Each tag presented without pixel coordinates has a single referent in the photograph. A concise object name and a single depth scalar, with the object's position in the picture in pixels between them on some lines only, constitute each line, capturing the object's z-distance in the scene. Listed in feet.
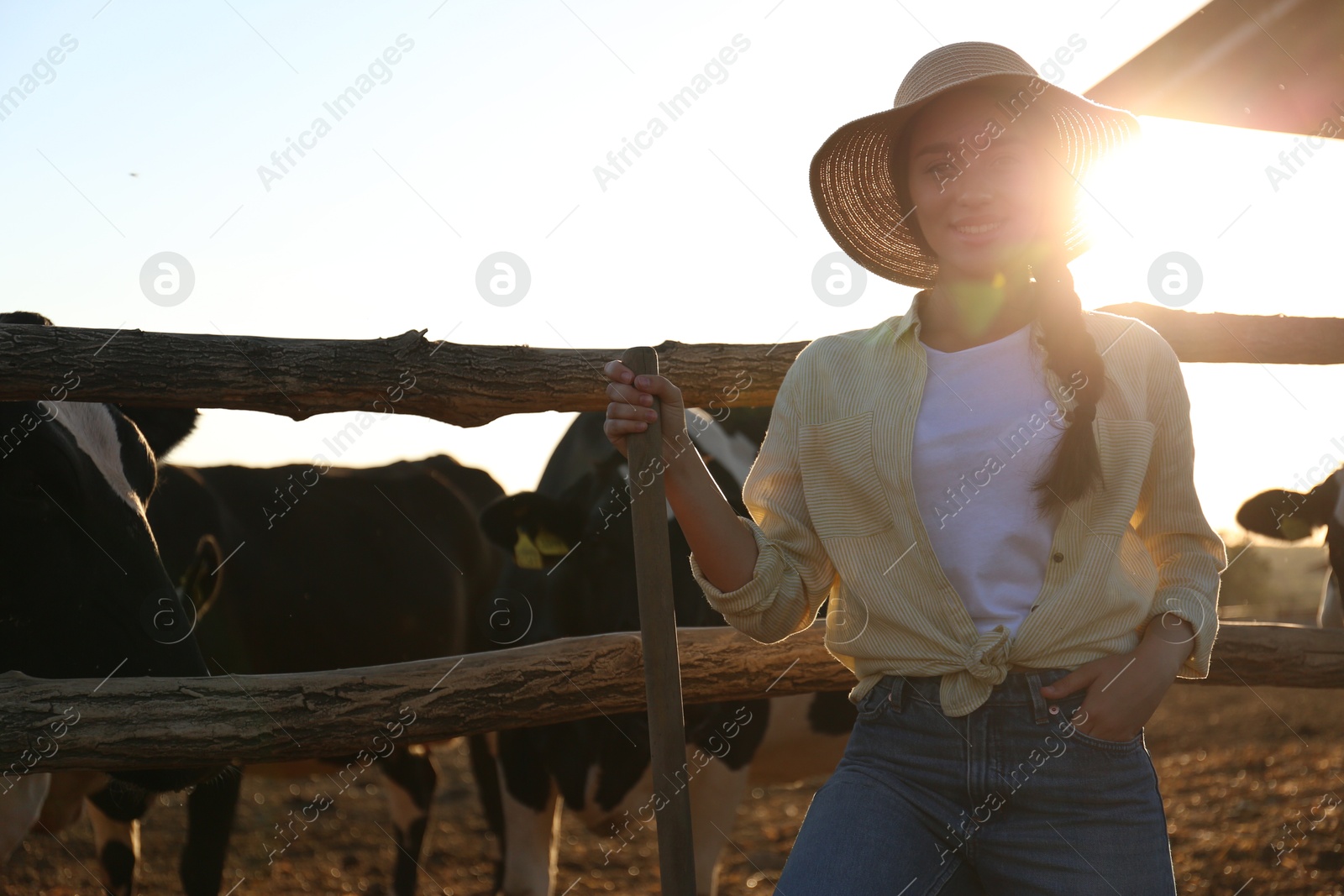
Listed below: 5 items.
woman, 4.68
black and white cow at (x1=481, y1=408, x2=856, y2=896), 11.66
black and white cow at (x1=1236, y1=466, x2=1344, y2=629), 13.84
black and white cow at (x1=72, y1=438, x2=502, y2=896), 15.52
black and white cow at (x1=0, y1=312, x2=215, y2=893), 8.42
